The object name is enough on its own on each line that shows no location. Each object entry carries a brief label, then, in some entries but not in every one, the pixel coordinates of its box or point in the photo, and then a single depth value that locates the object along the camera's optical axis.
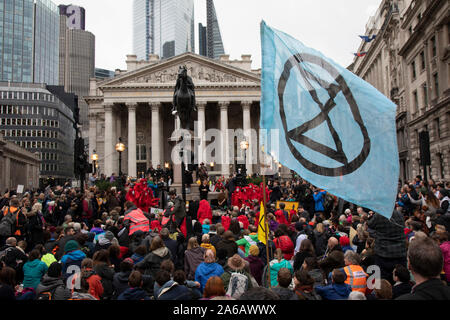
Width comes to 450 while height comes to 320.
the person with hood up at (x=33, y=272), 6.55
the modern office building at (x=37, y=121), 94.25
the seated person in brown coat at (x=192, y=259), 7.01
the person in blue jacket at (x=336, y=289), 4.97
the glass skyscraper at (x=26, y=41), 133.50
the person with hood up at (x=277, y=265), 6.33
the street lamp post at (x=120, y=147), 25.80
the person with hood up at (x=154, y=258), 6.52
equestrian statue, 15.52
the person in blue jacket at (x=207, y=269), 5.98
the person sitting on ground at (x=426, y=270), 2.77
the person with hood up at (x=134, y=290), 5.11
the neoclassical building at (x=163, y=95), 54.78
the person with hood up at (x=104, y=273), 6.15
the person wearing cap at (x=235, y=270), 5.74
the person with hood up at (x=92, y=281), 5.55
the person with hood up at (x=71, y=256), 7.00
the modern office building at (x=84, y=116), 185.05
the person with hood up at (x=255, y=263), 7.00
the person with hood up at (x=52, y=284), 5.52
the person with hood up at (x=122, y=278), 6.01
